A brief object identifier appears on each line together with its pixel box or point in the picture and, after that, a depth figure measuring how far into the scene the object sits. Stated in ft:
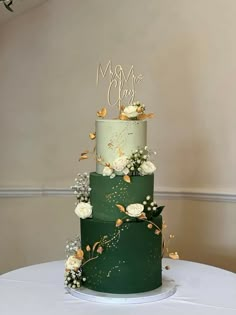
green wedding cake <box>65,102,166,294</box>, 5.99
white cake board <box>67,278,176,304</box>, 5.83
